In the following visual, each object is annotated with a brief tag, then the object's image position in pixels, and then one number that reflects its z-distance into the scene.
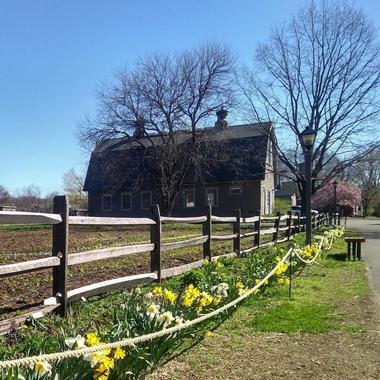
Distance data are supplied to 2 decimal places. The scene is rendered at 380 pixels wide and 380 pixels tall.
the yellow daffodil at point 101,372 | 3.40
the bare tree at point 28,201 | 76.22
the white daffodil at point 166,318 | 4.63
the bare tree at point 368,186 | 94.44
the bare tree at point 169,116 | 37.47
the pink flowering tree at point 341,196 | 72.62
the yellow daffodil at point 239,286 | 6.95
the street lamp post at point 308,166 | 15.34
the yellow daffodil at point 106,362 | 3.39
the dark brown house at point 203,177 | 40.16
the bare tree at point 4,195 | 90.53
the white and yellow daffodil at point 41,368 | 3.01
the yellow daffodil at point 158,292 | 5.53
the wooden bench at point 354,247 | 15.66
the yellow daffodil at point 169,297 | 5.20
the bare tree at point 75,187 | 90.62
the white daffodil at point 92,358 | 3.30
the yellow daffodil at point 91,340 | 3.50
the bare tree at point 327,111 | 35.59
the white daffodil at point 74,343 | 3.36
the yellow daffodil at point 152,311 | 4.61
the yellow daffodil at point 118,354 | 3.56
